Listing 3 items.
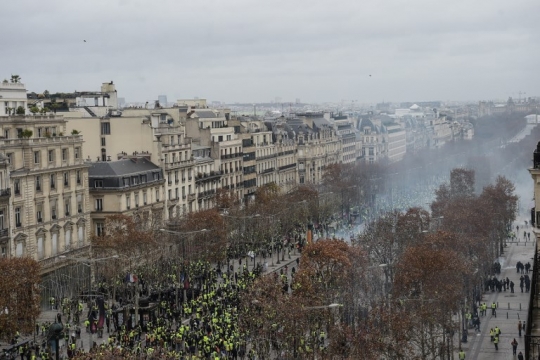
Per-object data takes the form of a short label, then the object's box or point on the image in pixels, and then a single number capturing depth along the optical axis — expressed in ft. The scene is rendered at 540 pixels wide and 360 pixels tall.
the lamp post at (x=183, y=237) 281.33
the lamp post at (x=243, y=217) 341.25
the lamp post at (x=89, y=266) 234.70
